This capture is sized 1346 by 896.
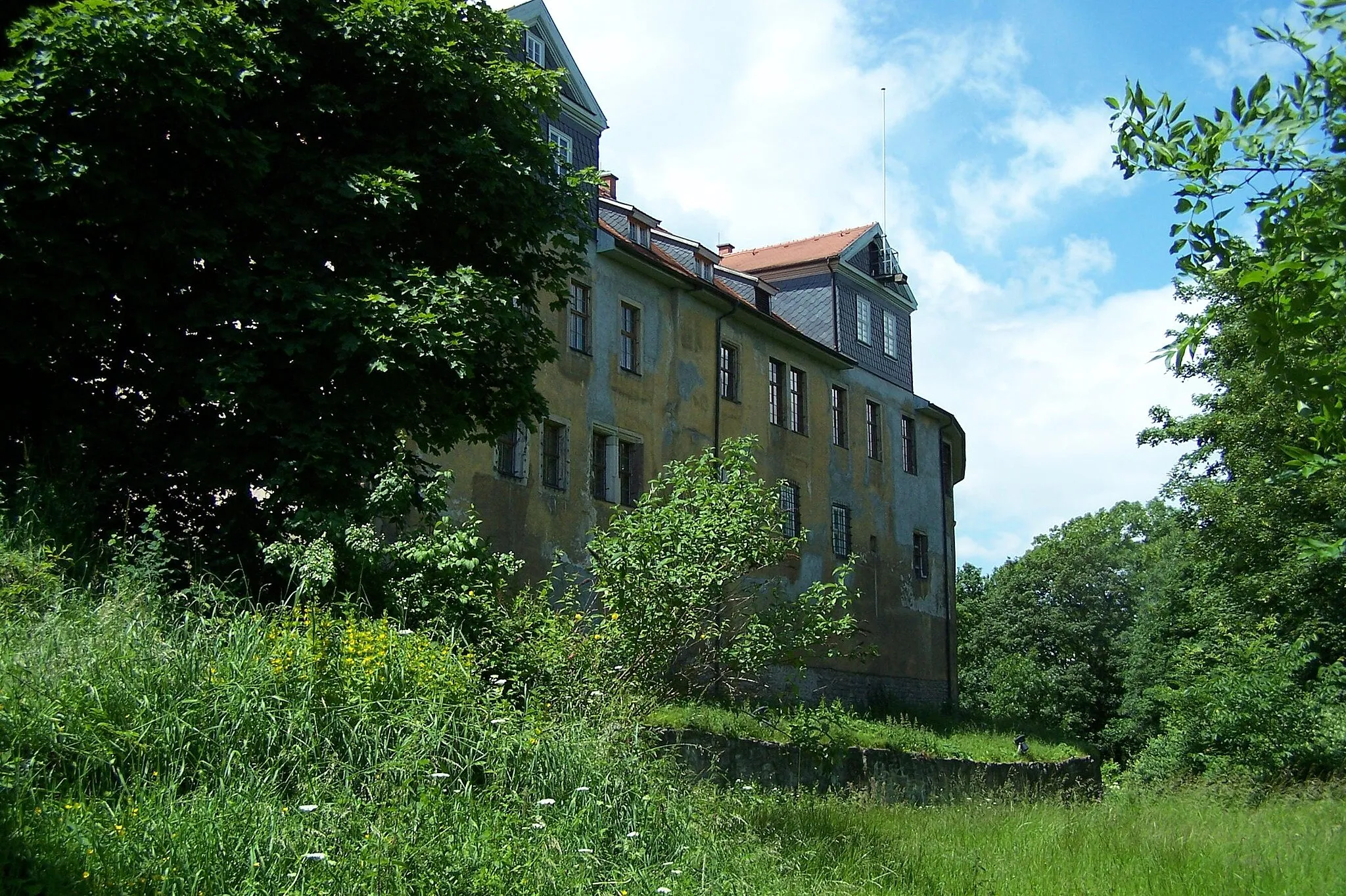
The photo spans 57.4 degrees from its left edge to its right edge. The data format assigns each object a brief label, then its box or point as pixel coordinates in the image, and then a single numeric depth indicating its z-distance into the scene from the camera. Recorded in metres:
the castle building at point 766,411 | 24.11
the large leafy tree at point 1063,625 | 59.75
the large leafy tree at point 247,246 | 10.89
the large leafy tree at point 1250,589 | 22.02
